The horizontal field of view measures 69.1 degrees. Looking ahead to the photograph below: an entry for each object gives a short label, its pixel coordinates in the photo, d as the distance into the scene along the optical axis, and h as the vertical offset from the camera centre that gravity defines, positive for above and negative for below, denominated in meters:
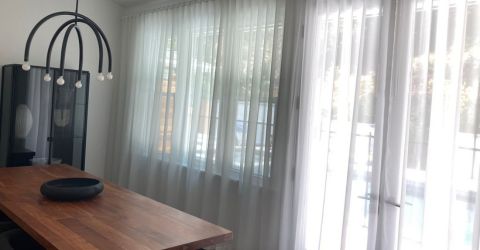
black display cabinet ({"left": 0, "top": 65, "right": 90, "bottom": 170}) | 3.42 -0.10
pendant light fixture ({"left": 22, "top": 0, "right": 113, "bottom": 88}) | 1.88 +0.38
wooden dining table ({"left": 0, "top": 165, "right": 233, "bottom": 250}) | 1.46 -0.53
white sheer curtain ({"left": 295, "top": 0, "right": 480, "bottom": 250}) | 1.83 +0.04
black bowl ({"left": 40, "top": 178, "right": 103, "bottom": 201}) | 1.94 -0.46
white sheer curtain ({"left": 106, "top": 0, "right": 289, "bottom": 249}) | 2.78 +0.06
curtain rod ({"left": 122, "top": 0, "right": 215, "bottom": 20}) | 3.54 +1.21
